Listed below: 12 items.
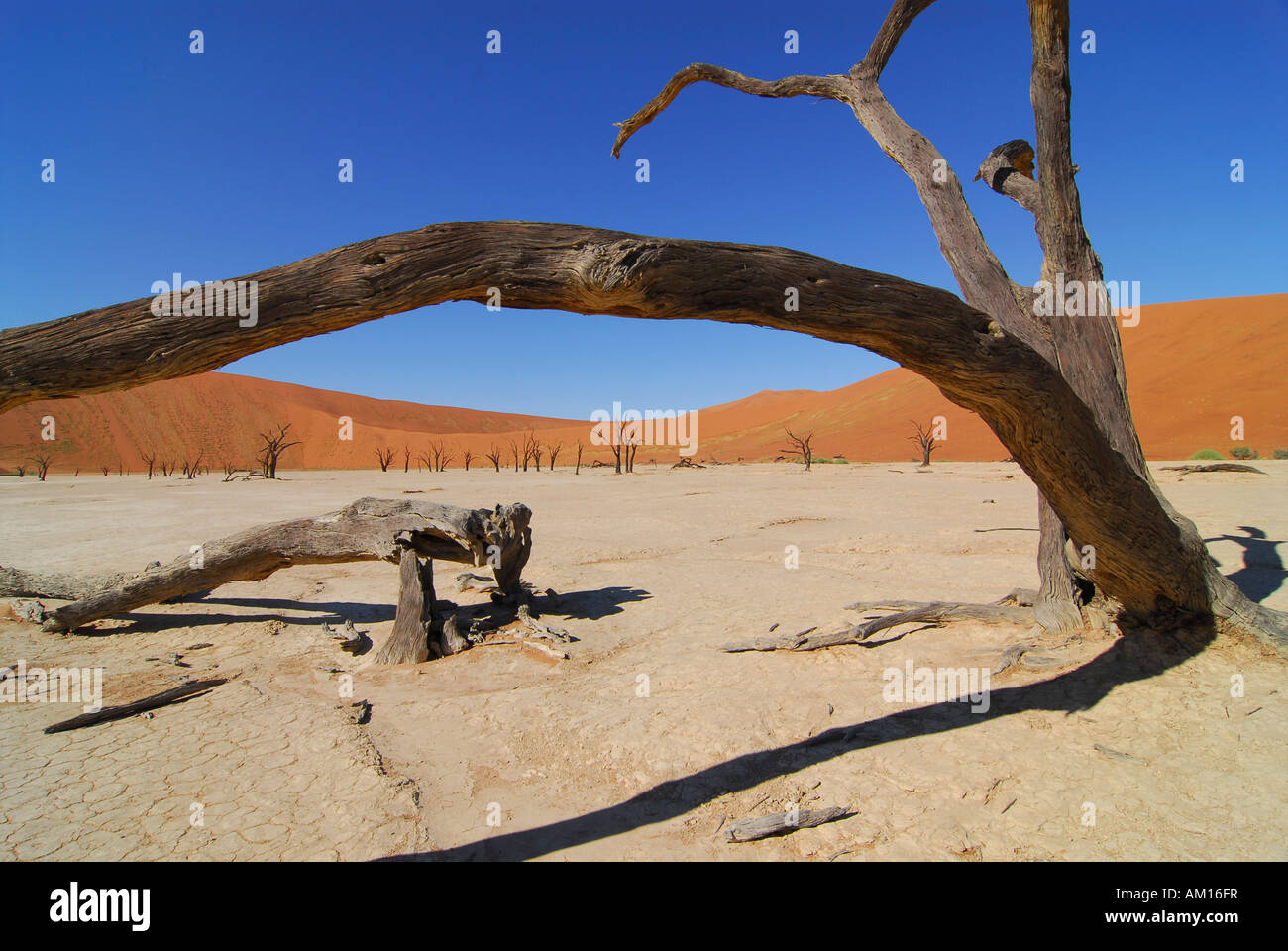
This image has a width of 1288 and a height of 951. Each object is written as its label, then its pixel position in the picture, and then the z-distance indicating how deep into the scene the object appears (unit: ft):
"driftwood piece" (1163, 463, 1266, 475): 55.42
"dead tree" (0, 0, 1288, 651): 6.51
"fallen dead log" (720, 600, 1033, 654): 16.20
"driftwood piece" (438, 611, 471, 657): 17.62
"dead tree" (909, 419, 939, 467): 102.00
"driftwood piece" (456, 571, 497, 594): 24.17
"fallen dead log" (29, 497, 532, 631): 19.01
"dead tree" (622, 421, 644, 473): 262.26
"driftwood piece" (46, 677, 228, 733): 12.94
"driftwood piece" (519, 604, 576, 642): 18.19
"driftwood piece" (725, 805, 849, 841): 8.75
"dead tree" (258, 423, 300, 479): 104.15
